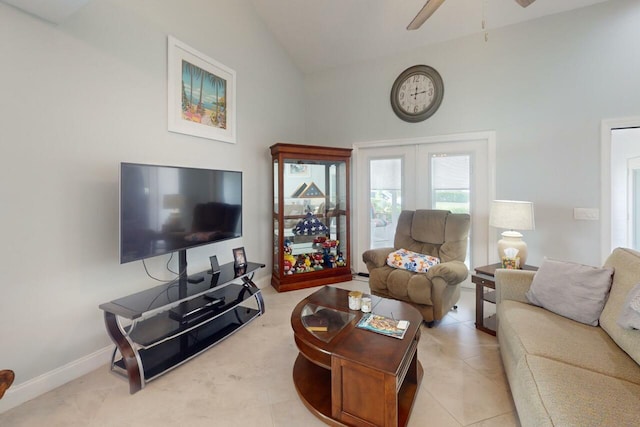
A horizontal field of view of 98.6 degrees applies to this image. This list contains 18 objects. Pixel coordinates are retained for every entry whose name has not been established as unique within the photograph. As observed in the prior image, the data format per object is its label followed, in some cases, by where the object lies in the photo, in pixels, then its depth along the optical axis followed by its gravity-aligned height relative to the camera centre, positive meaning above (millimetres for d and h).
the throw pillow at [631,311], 1272 -476
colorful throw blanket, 2623 -485
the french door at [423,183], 3322 +379
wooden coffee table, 1294 -809
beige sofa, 1000 -693
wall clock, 3469 +1542
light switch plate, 2781 -27
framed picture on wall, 2457 +1163
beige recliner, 2395 -499
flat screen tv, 1868 +31
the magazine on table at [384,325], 1572 -682
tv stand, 1743 -836
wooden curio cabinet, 3471 -56
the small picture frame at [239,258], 2775 -468
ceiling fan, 1834 +1433
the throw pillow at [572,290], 1607 -484
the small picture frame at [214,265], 2564 -496
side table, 2397 -759
